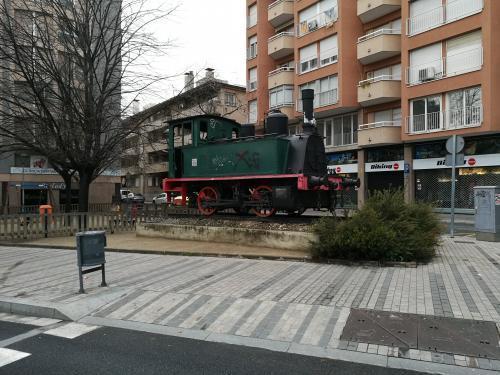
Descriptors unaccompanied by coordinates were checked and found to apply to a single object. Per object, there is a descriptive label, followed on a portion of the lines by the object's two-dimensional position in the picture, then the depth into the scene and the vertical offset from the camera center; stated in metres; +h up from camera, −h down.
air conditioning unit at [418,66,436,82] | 24.71 +6.64
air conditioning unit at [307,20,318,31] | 31.69 +12.14
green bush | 8.35 -0.90
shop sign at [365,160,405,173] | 27.52 +1.49
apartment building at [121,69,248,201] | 20.59 +4.23
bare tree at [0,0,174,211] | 17.78 +4.79
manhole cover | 4.45 -1.61
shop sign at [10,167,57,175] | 37.12 +1.75
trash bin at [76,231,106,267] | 6.96 -0.95
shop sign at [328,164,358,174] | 30.55 +1.55
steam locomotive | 11.44 +0.65
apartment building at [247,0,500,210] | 22.92 +6.64
